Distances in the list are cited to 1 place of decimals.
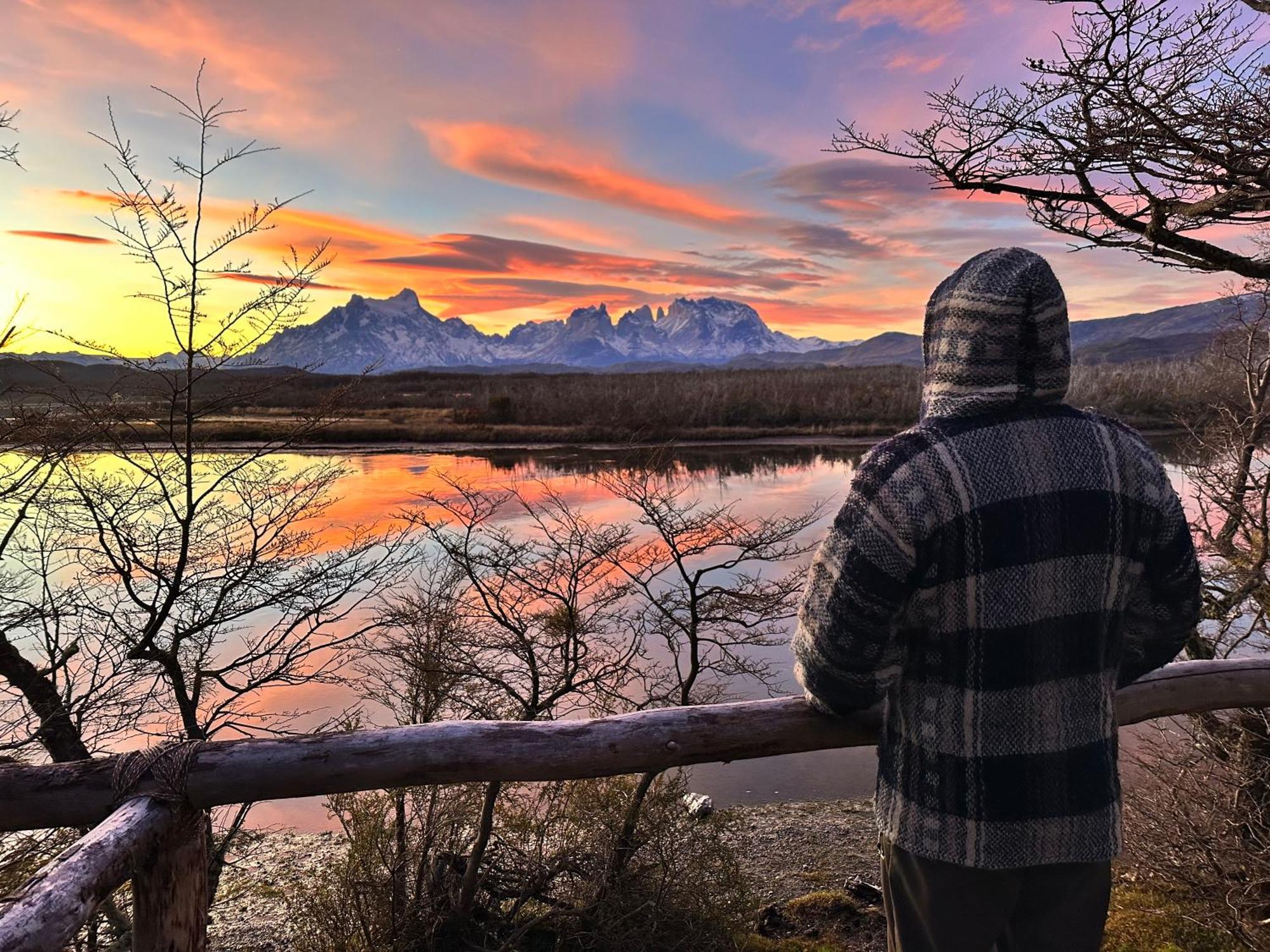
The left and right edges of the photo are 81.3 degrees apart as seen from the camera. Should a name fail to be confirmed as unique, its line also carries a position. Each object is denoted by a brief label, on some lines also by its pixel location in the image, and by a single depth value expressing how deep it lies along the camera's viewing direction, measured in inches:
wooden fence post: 68.2
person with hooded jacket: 47.1
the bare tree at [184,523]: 189.2
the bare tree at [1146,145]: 168.4
